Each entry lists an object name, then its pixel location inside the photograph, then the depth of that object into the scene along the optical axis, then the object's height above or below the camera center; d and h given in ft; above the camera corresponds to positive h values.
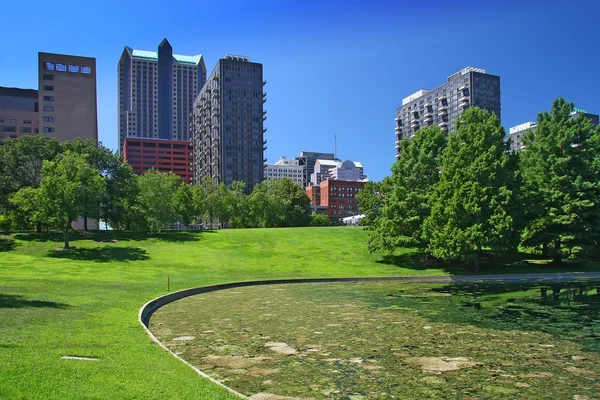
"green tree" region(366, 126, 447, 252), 160.15 +7.53
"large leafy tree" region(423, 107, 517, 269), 137.08 +5.25
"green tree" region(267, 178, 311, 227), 325.83 +10.76
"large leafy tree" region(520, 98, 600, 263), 150.41 +8.59
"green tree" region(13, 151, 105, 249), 161.68 +10.00
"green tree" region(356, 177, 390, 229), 178.91 +5.53
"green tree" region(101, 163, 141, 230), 228.22 +10.93
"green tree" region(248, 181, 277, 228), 313.12 +4.69
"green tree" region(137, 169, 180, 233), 216.13 +9.04
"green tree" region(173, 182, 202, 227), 257.34 +8.16
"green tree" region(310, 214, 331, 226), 410.93 -3.46
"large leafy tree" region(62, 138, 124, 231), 223.51 +29.56
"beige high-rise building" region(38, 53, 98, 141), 431.84 +114.02
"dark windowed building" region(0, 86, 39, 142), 485.97 +112.34
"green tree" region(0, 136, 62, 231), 204.44 +25.47
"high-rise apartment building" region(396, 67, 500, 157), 573.33 +148.61
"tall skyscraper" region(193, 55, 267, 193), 608.19 +125.79
